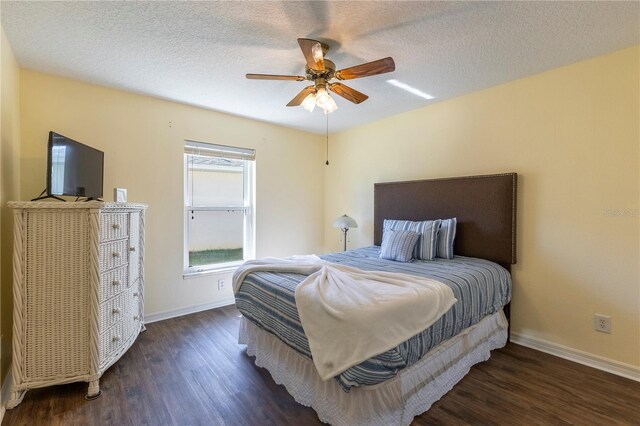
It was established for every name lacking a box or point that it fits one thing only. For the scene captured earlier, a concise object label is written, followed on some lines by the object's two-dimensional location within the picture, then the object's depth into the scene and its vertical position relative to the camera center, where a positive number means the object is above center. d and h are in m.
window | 3.38 +0.07
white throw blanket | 1.38 -0.53
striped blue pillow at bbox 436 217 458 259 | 2.75 -0.25
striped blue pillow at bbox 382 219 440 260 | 2.74 -0.25
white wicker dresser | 1.78 -0.54
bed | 1.48 -0.72
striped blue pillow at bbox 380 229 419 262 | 2.71 -0.33
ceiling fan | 1.76 +0.94
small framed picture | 2.58 +0.16
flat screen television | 1.91 +0.32
